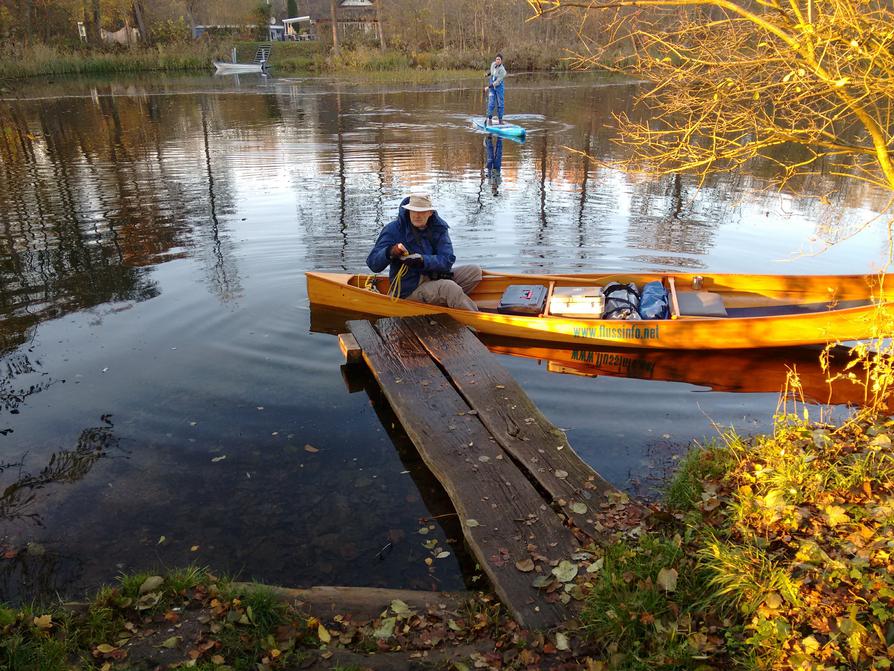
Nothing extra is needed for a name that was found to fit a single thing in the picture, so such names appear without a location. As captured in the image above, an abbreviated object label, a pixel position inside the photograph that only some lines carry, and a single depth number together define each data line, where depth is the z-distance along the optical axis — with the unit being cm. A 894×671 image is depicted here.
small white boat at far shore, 4641
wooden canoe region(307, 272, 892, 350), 734
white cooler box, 789
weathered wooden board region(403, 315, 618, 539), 477
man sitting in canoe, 789
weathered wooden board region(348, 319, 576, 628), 395
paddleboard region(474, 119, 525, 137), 2078
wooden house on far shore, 5541
